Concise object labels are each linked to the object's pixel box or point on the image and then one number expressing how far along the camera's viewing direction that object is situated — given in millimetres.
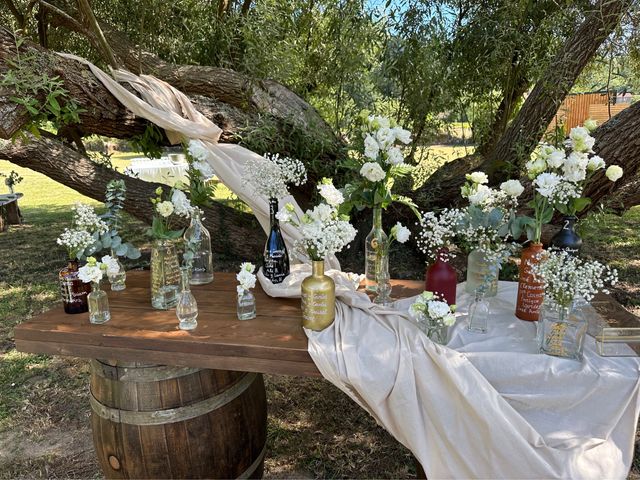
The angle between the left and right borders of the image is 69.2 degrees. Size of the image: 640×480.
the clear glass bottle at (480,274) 1949
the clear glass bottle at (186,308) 1793
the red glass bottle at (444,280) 1904
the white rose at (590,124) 1628
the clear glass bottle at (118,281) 2295
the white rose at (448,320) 1518
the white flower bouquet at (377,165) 1828
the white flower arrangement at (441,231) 1755
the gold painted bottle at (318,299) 1682
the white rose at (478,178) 1760
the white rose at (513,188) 1712
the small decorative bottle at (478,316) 1735
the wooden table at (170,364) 1654
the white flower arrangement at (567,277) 1432
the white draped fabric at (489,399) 1431
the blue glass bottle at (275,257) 2205
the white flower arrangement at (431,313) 1541
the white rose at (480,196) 1752
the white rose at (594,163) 1609
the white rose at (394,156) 1837
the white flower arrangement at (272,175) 1998
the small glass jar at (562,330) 1540
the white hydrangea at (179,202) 1910
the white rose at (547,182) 1602
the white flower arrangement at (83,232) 1829
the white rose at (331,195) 1641
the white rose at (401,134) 1829
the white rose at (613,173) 1624
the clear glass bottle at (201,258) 2266
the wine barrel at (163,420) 1737
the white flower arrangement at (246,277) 1745
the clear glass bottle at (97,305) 1859
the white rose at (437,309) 1540
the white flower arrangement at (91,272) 1729
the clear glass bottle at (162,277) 2035
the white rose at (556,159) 1610
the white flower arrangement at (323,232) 1587
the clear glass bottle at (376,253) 2057
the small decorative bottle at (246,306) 1861
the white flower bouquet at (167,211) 1853
